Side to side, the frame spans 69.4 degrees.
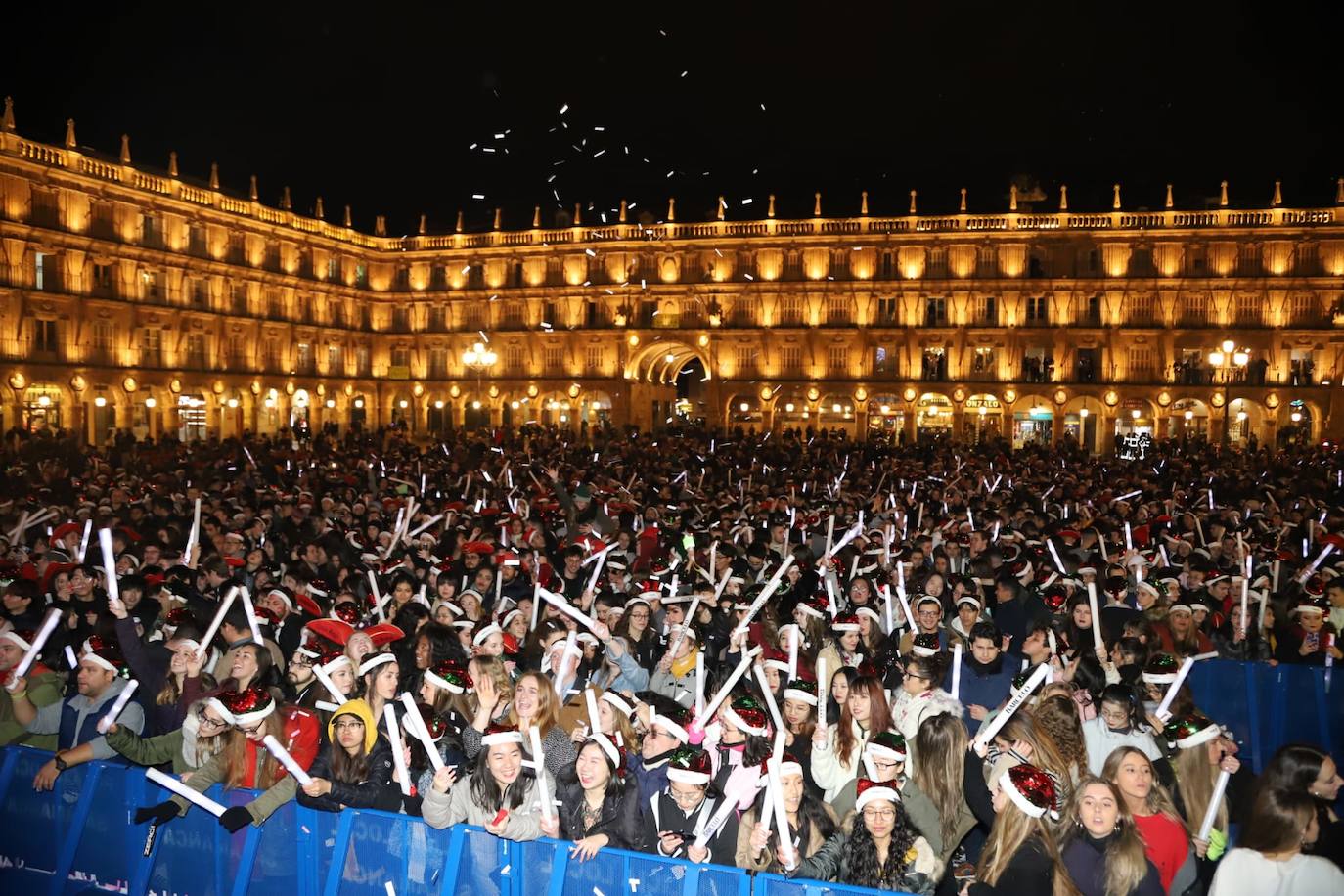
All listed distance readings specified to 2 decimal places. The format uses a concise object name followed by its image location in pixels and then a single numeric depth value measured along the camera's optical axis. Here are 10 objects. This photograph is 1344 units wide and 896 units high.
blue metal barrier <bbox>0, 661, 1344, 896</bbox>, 4.86
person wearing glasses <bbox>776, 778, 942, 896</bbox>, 4.79
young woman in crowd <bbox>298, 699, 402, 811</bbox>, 5.45
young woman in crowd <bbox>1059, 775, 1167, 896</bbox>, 4.41
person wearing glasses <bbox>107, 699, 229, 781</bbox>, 5.73
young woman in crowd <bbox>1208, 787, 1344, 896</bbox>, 4.00
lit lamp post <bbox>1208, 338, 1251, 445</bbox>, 44.15
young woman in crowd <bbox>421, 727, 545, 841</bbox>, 4.98
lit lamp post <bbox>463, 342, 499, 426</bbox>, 43.37
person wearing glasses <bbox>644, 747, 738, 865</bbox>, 5.10
